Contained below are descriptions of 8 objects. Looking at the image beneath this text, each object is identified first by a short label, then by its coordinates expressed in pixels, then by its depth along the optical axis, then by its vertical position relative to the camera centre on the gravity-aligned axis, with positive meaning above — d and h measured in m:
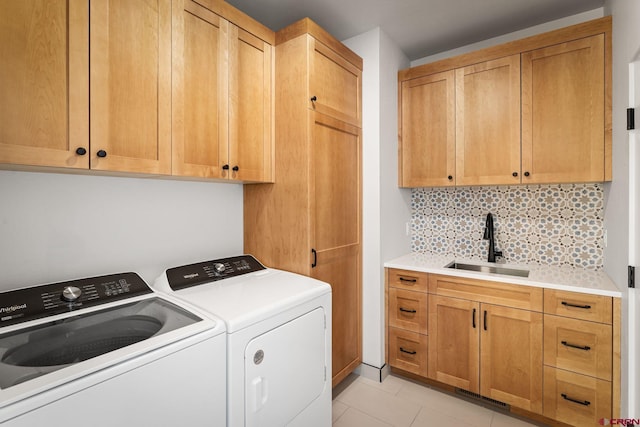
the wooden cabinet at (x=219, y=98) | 1.52 +0.61
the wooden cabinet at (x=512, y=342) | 1.72 -0.82
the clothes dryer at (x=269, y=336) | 1.23 -0.54
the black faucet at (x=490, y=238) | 2.46 -0.21
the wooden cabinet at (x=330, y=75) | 1.90 +0.91
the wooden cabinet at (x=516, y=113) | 1.94 +0.68
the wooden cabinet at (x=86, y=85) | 1.07 +0.49
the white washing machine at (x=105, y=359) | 0.80 -0.44
